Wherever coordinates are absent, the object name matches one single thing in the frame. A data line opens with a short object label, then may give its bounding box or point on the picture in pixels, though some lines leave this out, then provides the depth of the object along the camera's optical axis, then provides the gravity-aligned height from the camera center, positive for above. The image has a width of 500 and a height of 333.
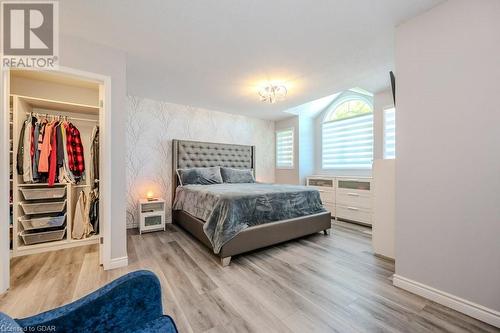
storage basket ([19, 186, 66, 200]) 2.37 -0.34
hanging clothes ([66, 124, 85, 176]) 2.61 +0.19
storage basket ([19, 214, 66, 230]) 2.35 -0.68
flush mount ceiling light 2.91 +1.06
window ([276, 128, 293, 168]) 5.06 +0.44
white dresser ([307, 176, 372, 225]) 3.55 -0.60
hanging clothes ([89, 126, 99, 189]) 2.76 +0.09
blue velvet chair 0.69 -0.54
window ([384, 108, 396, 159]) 3.51 +0.55
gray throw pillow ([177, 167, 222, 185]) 3.66 -0.21
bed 2.24 -0.64
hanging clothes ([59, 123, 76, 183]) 2.57 -0.04
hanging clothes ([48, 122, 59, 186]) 2.45 +0.07
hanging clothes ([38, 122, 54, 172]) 2.40 +0.16
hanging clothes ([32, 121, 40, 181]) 2.38 +0.11
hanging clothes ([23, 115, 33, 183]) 2.34 +0.14
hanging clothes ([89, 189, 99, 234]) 2.76 -0.61
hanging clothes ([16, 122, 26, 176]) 2.31 +0.11
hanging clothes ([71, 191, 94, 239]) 2.67 -0.73
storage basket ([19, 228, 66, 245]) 2.36 -0.86
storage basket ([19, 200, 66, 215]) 2.37 -0.51
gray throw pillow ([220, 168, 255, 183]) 4.17 -0.21
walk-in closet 2.34 +0.02
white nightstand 3.20 -0.81
